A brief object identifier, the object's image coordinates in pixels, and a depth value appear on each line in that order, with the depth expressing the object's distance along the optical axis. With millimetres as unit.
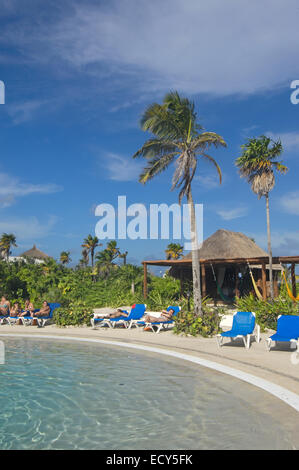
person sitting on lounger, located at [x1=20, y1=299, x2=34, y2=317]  14992
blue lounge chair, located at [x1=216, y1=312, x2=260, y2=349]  9367
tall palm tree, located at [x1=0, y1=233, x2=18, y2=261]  69125
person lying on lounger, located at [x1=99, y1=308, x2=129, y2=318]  13812
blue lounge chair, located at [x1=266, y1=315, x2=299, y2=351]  8698
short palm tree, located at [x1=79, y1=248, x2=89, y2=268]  66000
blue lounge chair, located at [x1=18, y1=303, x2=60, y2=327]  14322
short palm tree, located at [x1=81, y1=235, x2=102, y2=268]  64375
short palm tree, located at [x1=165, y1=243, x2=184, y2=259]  49969
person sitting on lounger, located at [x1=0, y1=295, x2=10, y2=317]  15383
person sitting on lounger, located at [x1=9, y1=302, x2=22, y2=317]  15188
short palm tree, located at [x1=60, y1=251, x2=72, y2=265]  69525
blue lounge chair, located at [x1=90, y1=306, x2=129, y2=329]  14545
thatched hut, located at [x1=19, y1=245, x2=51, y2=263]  67538
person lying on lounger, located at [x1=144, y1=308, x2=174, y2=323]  12750
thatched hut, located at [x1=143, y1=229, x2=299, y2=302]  23672
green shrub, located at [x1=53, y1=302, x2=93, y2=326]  14172
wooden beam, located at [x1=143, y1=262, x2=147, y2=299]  20075
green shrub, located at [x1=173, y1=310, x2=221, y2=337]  11374
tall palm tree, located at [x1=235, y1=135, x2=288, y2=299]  18391
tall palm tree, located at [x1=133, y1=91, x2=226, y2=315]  13180
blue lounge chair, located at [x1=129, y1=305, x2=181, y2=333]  12641
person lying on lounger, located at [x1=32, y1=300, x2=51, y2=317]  14398
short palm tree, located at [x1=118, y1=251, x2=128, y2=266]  56500
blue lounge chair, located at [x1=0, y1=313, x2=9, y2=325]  15227
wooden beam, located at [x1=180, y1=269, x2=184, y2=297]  22845
